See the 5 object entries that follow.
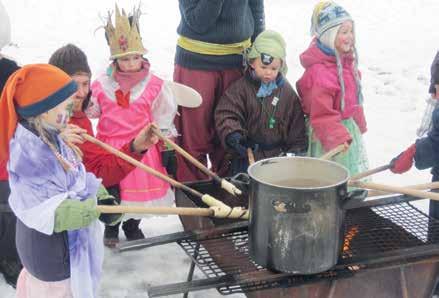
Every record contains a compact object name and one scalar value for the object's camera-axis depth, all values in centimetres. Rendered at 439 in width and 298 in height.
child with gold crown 346
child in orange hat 226
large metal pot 224
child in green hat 369
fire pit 235
